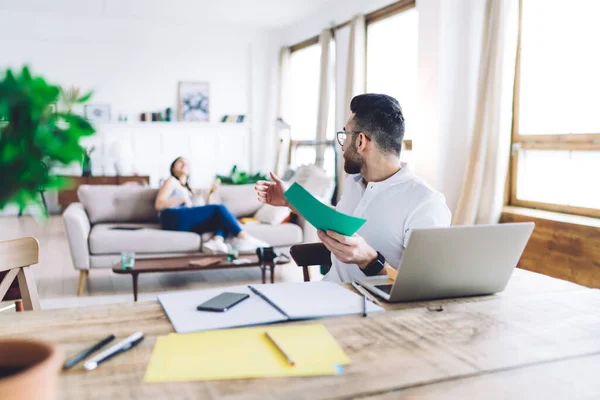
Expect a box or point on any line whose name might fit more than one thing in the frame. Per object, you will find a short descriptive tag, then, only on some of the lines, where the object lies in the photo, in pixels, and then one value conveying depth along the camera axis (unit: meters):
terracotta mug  0.58
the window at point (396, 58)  5.84
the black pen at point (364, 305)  1.21
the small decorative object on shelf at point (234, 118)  9.05
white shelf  8.48
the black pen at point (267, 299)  1.19
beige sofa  4.25
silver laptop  1.22
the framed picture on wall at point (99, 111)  8.33
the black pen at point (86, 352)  0.92
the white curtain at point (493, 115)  4.37
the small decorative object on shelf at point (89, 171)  7.99
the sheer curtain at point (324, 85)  7.26
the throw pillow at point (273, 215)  5.10
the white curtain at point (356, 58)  6.44
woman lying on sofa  4.65
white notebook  1.13
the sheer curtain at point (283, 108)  8.61
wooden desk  0.85
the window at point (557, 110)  3.83
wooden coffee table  3.79
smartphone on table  1.20
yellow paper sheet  0.90
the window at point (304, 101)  8.20
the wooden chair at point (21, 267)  1.54
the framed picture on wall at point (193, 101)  8.85
